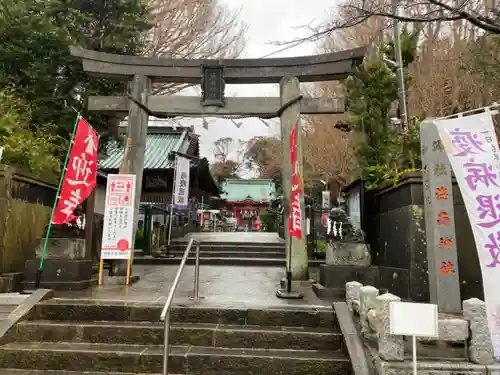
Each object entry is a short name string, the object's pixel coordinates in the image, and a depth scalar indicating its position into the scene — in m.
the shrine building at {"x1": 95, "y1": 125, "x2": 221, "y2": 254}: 17.13
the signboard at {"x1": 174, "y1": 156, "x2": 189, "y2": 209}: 14.12
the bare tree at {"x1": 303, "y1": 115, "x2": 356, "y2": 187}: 25.78
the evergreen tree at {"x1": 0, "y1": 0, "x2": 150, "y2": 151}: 11.25
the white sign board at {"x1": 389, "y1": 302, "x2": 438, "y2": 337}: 3.74
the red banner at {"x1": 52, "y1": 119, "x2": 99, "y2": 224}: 7.41
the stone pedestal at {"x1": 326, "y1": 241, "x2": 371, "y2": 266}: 7.38
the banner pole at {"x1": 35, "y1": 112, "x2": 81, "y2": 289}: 7.01
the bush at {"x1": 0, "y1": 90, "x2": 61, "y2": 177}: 8.80
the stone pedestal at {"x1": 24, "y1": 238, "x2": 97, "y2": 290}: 7.40
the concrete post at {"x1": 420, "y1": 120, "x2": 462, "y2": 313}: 5.61
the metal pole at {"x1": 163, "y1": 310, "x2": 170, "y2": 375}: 4.17
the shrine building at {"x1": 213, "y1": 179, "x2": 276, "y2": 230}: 41.94
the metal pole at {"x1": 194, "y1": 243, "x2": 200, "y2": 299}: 6.68
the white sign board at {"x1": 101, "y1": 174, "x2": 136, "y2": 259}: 8.28
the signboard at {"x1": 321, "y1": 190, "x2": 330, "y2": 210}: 21.50
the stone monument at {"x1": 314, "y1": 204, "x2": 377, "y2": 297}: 7.26
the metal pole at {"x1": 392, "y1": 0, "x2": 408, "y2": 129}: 10.42
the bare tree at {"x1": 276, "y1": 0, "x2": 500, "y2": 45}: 5.59
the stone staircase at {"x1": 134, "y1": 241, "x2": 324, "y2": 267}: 12.33
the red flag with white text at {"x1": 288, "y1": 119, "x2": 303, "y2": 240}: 7.49
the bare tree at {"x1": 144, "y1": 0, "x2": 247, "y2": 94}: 17.09
